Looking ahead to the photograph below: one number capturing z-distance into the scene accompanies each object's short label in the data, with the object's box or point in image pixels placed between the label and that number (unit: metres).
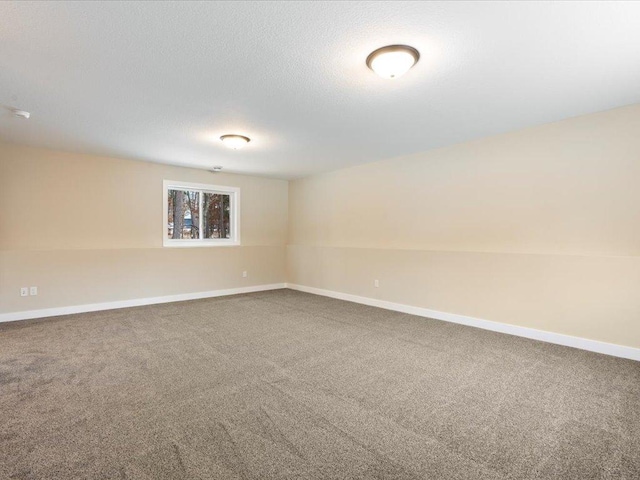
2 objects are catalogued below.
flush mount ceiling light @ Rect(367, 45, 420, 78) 2.16
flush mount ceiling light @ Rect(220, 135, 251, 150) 3.99
